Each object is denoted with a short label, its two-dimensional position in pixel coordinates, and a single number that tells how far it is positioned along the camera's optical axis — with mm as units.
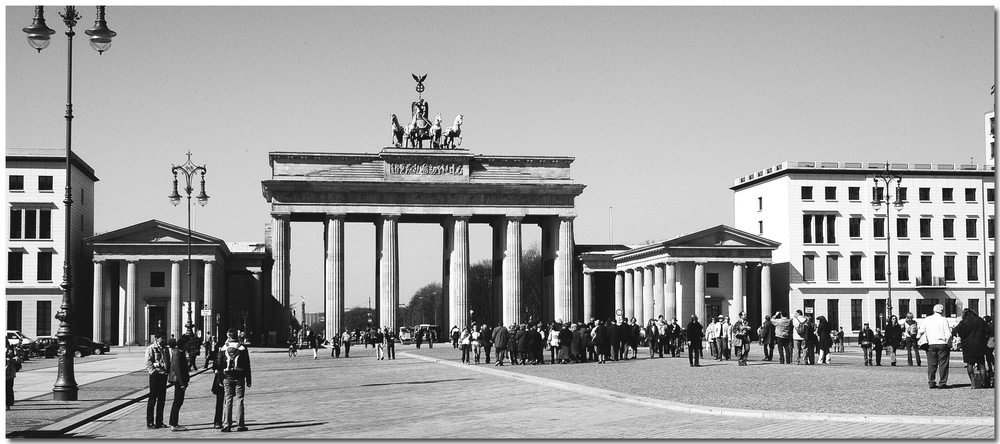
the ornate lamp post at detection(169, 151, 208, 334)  56000
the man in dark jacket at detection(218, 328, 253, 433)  21875
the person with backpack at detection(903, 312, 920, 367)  39219
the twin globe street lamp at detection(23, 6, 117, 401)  27922
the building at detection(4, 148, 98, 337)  88875
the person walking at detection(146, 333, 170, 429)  22766
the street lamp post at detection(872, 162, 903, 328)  66212
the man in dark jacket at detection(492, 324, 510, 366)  48594
